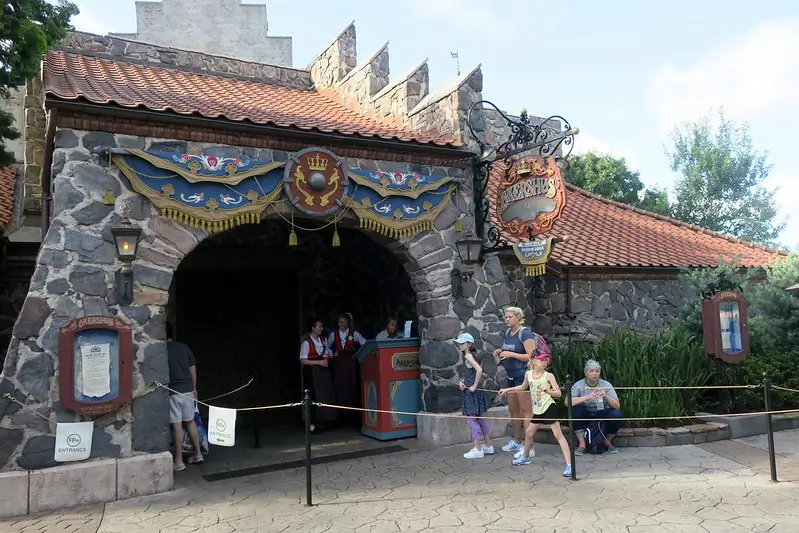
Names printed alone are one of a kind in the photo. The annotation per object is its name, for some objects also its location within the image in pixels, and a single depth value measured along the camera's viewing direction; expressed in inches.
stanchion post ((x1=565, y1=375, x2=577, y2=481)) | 225.5
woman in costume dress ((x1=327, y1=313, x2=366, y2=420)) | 354.6
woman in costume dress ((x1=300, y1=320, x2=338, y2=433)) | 344.8
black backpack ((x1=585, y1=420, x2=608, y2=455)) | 274.5
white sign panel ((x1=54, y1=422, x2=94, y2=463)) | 217.5
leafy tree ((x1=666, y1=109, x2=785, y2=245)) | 1187.3
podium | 314.3
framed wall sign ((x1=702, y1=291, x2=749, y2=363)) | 315.0
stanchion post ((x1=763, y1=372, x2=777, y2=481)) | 220.5
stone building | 228.7
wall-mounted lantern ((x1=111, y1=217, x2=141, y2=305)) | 232.7
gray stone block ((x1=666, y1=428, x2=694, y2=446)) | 285.1
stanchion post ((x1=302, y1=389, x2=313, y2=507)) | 207.2
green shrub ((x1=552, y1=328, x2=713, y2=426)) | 303.1
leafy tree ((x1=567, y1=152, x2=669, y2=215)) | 1011.3
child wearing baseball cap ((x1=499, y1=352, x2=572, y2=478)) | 240.8
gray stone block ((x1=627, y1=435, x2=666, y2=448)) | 284.4
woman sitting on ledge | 272.5
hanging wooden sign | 288.8
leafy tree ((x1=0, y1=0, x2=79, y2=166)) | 244.5
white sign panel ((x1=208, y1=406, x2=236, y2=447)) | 226.4
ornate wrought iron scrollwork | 294.2
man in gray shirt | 258.8
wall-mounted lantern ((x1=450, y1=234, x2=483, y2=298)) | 313.1
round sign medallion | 268.7
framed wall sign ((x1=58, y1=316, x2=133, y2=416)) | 219.6
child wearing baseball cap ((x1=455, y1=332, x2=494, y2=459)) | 271.9
